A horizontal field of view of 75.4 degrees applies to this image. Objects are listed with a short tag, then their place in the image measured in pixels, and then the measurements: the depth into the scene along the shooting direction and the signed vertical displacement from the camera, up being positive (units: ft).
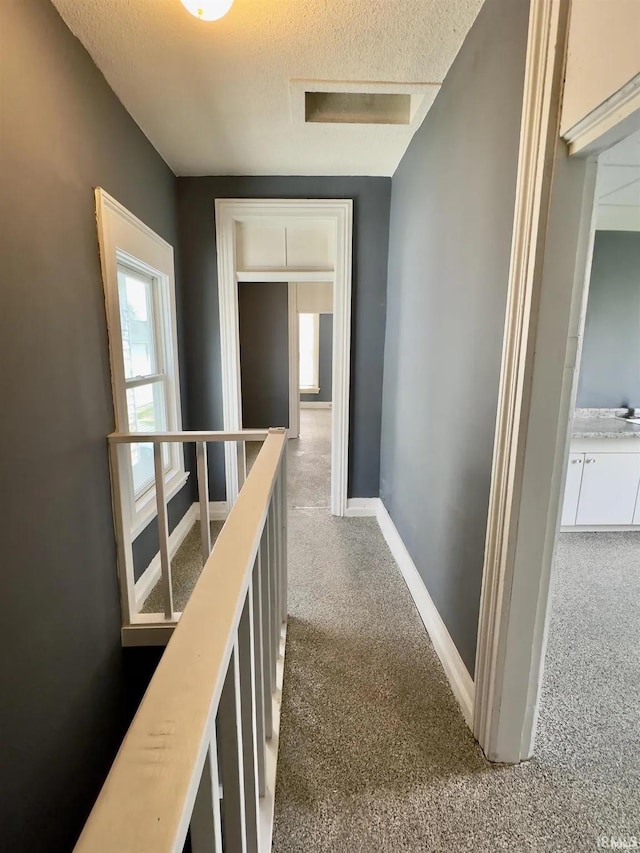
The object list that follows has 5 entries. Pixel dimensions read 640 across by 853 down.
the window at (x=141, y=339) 6.09 +0.19
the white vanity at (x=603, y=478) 9.34 -2.83
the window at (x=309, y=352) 26.93 -0.07
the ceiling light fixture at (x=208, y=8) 3.86 +3.18
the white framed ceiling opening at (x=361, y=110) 6.91 +4.03
